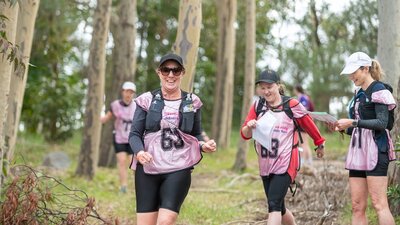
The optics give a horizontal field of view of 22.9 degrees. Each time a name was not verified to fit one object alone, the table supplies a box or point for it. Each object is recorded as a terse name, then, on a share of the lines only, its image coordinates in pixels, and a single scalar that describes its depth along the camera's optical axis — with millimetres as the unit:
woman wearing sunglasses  8654
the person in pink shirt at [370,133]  9636
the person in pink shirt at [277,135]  9925
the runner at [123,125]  18389
